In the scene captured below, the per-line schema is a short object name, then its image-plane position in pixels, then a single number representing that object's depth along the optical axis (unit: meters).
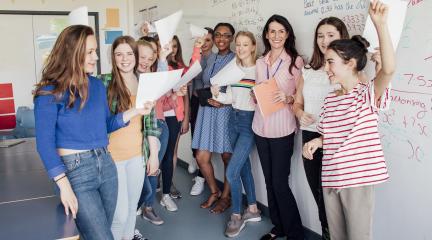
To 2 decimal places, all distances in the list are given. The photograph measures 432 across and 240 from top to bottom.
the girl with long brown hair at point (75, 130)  1.43
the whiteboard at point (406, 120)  1.76
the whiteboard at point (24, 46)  4.91
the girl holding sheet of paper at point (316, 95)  2.01
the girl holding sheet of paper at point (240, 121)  2.65
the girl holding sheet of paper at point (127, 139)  2.04
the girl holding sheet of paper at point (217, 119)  2.97
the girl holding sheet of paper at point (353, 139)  1.58
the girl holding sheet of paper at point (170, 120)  2.89
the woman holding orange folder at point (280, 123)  2.41
